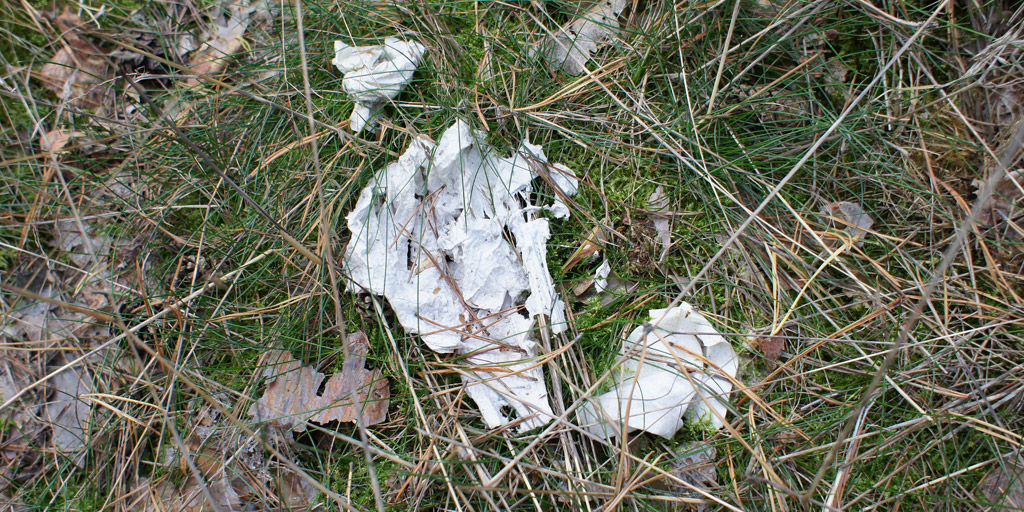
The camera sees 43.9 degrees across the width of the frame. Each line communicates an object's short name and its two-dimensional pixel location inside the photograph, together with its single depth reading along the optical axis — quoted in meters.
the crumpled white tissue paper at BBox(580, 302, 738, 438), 0.69
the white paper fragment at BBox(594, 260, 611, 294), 0.71
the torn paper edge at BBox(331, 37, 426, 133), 0.73
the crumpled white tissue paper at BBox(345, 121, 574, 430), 0.70
